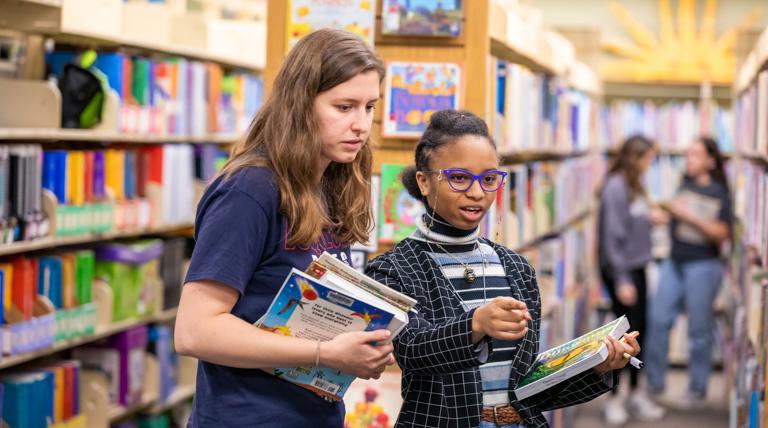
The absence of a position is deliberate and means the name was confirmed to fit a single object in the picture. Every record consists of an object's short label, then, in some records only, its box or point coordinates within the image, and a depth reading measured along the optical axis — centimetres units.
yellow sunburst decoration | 901
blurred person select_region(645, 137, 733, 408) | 665
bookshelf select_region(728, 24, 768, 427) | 372
